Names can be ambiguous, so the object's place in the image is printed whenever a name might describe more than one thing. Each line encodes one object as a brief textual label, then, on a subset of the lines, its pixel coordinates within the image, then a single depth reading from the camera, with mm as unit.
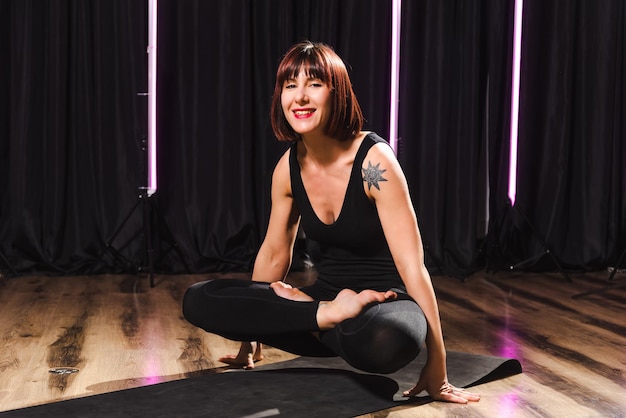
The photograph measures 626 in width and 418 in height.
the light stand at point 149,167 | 4555
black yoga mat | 2207
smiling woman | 2209
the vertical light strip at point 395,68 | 4922
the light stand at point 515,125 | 4930
